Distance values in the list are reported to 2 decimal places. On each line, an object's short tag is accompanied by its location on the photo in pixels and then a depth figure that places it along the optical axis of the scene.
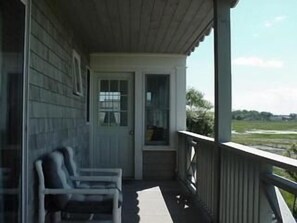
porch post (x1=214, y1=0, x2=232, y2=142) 2.30
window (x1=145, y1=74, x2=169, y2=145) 4.50
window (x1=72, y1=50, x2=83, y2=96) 3.21
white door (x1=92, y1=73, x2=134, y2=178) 4.49
